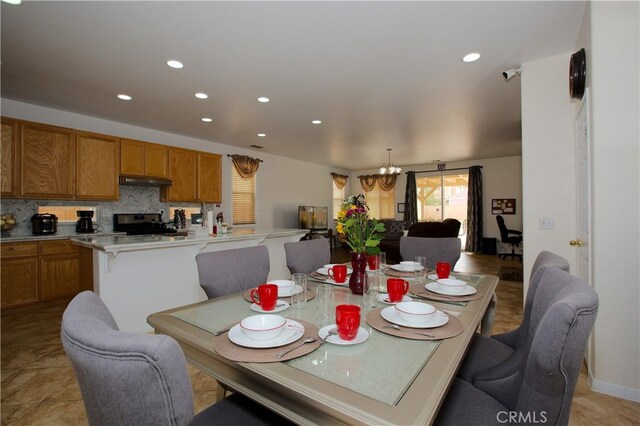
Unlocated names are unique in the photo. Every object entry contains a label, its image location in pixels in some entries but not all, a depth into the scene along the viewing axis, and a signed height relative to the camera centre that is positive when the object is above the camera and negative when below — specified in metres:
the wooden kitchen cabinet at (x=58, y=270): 3.88 -0.72
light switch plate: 2.67 -0.10
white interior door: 2.09 +0.14
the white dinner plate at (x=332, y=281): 1.72 -0.40
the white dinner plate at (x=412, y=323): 1.06 -0.39
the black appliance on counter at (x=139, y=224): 4.79 -0.15
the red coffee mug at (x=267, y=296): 1.23 -0.34
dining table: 0.66 -0.41
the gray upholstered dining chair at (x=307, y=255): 2.18 -0.32
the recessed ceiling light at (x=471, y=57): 2.71 +1.42
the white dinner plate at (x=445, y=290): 1.45 -0.38
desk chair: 7.13 -0.61
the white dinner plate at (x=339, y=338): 0.93 -0.40
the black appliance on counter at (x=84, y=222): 4.41 -0.10
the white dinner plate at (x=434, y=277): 1.75 -0.38
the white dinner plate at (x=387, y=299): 1.35 -0.40
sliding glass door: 8.71 +0.47
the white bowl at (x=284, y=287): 1.46 -0.37
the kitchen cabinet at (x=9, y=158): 3.61 +0.69
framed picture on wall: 7.89 +0.16
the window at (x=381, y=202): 9.68 +0.36
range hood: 4.61 +0.54
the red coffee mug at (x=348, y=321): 0.93 -0.34
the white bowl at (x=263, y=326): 0.92 -0.35
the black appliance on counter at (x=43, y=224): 4.05 -0.11
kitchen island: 2.57 -0.55
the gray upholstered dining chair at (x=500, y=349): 1.20 -0.66
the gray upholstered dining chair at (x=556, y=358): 0.70 -0.36
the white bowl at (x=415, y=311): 1.08 -0.36
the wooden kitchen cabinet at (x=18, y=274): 3.59 -0.71
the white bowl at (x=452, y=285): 1.49 -0.37
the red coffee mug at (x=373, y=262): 1.75 -0.29
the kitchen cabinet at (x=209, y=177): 5.61 +0.71
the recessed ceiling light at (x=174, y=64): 2.84 +1.44
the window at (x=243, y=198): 6.64 +0.35
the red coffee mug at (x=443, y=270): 1.66 -0.32
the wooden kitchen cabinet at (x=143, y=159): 4.65 +0.90
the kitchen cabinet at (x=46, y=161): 3.78 +0.71
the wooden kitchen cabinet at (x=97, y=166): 4.23 +0.71
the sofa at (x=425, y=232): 6.23 -0.42
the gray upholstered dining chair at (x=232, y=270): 1.65 -0.33
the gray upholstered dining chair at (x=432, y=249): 2.36 -0.30
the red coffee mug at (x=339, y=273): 1.64 -0.33
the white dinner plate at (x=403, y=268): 1.93 -0.36
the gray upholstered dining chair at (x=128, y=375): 0.55 -0.30
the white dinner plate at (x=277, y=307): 1.25 -0.40
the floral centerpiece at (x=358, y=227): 1.44 -0.07
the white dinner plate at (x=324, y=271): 1.90 -0.37
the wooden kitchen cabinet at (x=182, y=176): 5.20 +0.68
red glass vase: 1.46 -0.29
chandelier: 7.03 +1.03
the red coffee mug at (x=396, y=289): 1.30 -0.33
